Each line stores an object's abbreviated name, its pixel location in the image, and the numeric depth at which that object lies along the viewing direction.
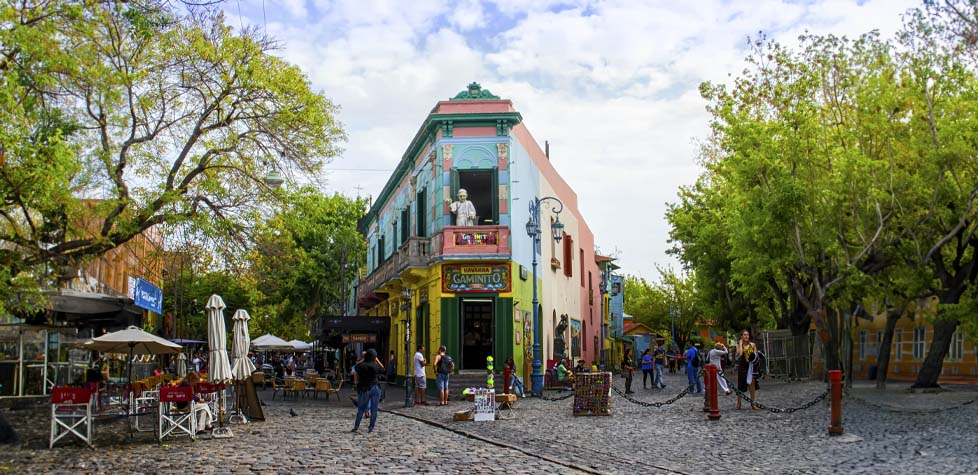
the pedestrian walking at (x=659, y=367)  32.31
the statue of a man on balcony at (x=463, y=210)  26.97
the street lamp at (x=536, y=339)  25.39
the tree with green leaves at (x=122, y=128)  12.39
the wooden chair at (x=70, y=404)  13.65
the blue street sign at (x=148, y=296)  23.62
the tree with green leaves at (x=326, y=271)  47.44
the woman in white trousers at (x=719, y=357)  20.88
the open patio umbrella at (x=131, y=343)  19.19
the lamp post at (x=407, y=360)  22.39
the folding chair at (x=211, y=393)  16.33
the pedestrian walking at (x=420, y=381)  22.94
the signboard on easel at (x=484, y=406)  17.83
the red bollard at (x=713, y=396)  17.34
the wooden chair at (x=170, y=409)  14.59
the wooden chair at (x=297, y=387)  25.52
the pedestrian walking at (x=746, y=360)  19.52
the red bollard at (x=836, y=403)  14.24
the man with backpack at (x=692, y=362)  27.20
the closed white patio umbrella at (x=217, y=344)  17.36
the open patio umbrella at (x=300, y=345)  35.72
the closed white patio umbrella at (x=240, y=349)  18.23
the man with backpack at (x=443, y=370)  22.62
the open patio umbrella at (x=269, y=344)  32.97
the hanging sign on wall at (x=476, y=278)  26.88
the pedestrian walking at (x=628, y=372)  26.95
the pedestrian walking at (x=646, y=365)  32.84
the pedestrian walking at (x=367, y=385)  15.72
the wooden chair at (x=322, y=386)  25.41
